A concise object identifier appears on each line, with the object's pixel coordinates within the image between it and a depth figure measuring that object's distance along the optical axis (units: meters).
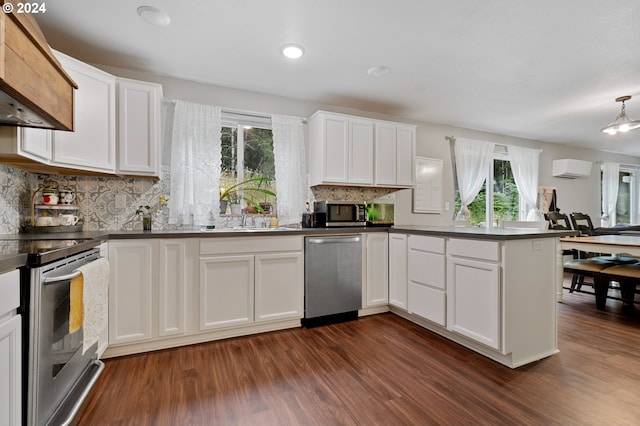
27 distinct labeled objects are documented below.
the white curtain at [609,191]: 6.22
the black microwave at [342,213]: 3.16
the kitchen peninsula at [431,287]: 2.06
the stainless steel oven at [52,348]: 1.14
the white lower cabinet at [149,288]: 2.14
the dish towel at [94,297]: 1.53
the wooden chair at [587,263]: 3.33
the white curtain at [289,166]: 3.29
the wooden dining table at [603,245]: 2.79
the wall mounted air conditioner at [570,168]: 5.37
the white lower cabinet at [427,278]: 2.53
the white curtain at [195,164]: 2.83
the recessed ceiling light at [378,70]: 2.72
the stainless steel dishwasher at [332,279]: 2.78
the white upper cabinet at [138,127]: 2.41
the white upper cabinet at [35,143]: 1.71
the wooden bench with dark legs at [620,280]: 3.00
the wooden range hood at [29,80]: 1.11
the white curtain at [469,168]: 4.49
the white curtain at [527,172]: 5.08
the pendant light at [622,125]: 3.34
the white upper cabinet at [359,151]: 3.22
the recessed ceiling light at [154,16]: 1.94
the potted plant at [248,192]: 3.13
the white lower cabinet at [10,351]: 0.98
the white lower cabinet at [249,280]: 2.40
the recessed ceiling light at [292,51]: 2.37
